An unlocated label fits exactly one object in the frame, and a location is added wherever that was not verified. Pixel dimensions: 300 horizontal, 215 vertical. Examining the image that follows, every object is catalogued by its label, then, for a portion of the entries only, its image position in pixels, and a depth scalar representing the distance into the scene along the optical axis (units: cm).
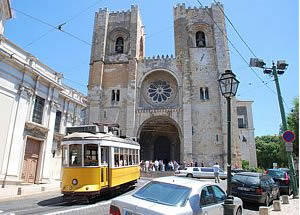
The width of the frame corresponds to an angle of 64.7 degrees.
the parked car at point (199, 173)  2239
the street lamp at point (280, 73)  1086
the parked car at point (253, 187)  893
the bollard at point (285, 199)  968
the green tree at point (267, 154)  5181
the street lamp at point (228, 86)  629
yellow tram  886
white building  1320
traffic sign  967
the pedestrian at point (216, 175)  1876
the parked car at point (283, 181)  1283
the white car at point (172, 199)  390
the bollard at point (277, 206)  823
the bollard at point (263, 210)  671
